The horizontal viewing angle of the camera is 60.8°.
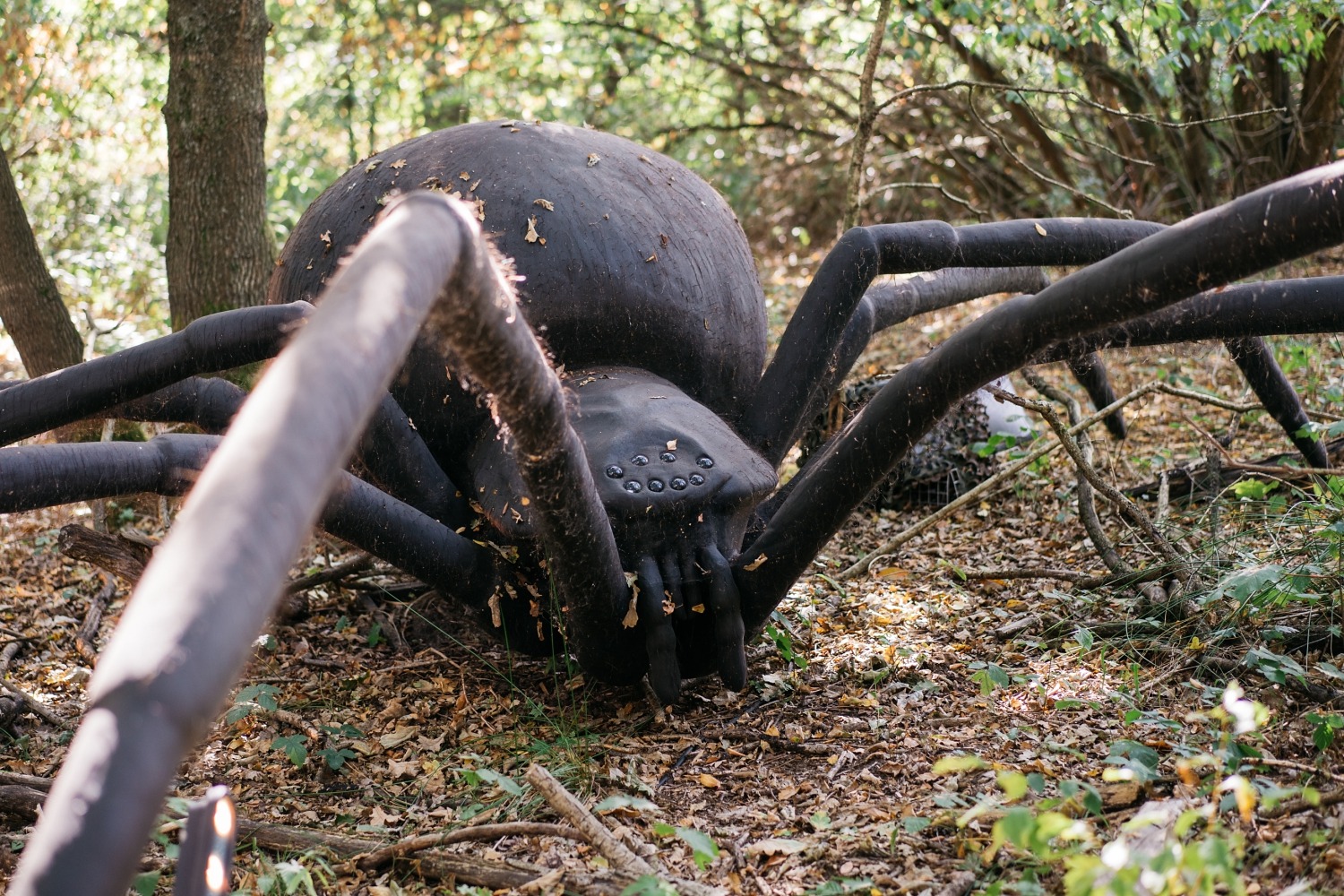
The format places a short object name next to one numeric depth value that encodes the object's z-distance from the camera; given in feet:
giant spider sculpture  3.08
